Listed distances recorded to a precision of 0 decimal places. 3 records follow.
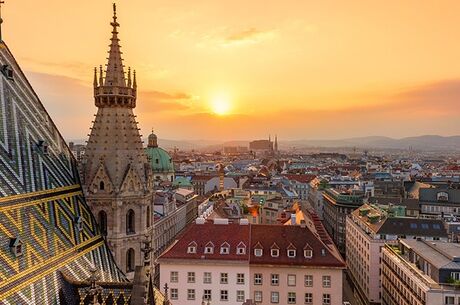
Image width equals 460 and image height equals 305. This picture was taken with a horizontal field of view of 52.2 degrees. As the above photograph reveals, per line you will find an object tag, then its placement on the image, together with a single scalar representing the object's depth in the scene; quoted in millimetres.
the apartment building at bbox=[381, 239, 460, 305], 54438
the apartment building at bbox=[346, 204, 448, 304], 76875
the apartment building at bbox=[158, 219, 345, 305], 56500
